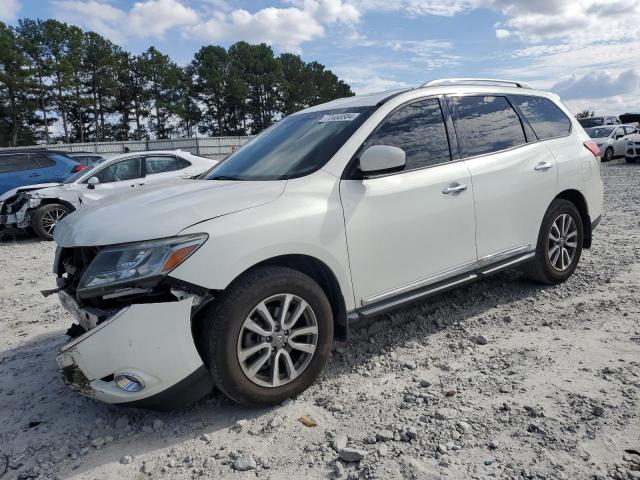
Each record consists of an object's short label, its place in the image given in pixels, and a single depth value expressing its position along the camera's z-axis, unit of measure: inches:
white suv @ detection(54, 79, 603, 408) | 104.2
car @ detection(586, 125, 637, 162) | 872.3
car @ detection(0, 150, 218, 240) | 378.6
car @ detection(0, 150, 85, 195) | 436.1
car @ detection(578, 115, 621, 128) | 1120.1
